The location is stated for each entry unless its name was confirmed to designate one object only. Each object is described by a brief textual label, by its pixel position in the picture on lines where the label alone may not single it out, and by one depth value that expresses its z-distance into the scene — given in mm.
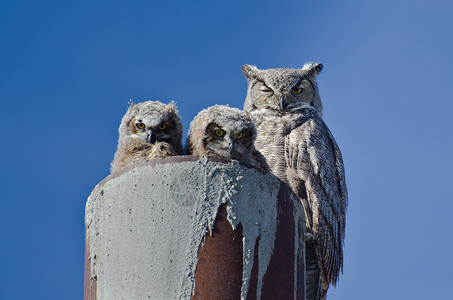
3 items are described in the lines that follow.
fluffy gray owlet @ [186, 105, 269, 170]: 11023
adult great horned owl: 14000
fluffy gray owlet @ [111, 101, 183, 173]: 10992
